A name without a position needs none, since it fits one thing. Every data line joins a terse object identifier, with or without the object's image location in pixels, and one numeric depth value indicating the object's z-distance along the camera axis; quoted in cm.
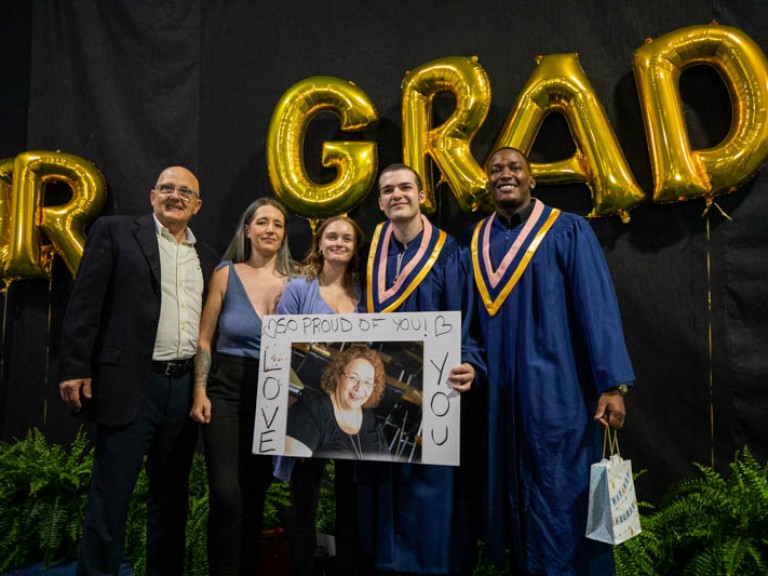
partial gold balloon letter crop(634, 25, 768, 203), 287
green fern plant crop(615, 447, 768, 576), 240
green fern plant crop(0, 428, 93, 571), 317
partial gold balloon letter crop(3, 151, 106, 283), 362
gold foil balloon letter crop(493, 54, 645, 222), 298
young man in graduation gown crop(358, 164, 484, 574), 214
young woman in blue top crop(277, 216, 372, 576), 230
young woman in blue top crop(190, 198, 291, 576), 235
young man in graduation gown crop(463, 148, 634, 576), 203
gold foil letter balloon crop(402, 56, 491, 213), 310
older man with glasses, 228
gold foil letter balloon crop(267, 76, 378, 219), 327
